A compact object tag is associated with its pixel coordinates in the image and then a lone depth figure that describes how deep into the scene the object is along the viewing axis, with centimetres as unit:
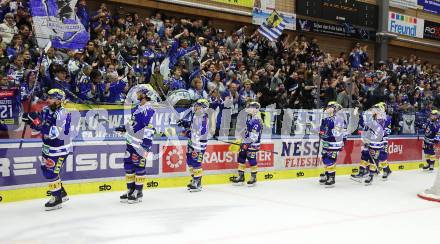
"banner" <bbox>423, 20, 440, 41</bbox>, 2817
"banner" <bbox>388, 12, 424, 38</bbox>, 2567
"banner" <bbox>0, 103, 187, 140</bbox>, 995
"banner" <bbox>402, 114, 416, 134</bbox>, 1681
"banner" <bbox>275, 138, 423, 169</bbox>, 1275
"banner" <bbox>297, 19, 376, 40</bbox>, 2180
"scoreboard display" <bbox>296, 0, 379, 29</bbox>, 2155
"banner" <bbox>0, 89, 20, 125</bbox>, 966
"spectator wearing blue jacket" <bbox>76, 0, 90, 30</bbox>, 1302
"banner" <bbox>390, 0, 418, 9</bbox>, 2575
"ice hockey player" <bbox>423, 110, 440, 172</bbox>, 1494
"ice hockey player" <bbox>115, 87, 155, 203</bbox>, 884
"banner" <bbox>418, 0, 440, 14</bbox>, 2788
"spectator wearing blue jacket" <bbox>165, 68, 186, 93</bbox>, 1236
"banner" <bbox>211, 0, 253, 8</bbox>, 1894
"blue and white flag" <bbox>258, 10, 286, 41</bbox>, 1634
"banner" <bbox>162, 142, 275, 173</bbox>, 1080
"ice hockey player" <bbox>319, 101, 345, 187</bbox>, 1159
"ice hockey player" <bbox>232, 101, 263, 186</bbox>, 1122
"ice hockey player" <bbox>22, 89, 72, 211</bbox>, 807
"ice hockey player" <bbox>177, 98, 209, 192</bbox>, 1021
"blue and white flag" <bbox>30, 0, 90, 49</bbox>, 945
